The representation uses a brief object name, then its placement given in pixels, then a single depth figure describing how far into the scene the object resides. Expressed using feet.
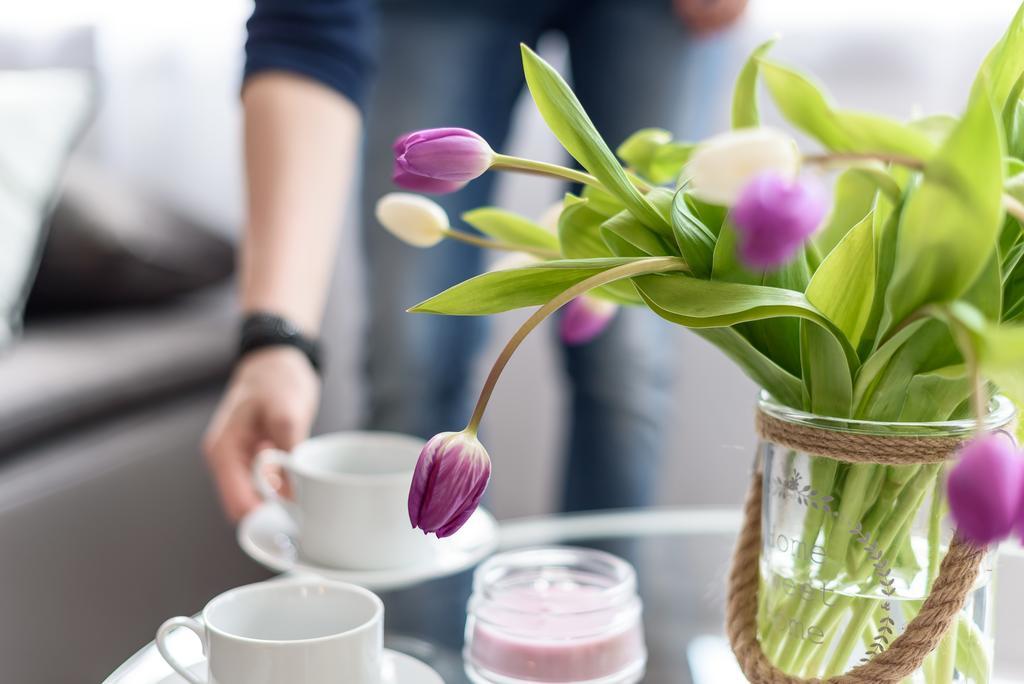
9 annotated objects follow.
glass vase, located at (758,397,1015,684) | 3.07
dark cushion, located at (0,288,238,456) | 5.97
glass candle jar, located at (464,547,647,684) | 3.56
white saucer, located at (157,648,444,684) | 3.32
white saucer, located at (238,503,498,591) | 3.86
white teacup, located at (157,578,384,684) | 3.13
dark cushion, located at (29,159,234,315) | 7.42
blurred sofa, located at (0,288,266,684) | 5.67
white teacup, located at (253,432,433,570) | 3.86
